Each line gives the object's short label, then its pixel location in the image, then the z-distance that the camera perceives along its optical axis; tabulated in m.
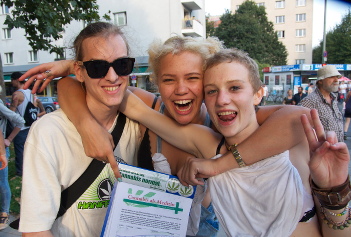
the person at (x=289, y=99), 13.77
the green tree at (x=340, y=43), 39.19
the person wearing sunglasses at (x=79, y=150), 1.32
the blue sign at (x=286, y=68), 24.15
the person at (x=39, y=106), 7.50
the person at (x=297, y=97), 12.59
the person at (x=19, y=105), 5.57
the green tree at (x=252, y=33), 41.38
